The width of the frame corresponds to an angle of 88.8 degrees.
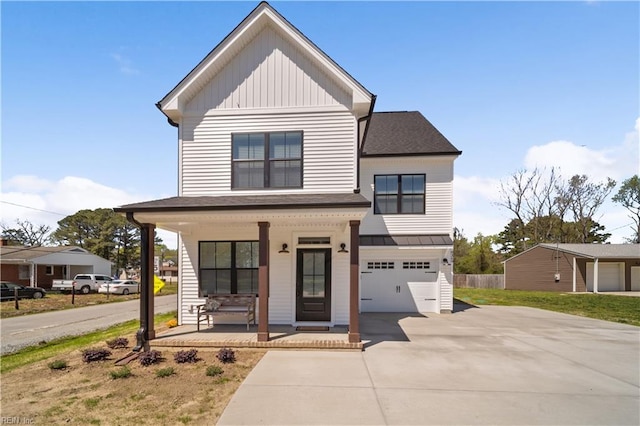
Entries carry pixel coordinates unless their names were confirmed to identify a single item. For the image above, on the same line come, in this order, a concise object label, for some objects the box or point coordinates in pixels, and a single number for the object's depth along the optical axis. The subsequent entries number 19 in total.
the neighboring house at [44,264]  28.38
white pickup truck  27.73
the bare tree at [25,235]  52.19
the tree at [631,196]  47.66
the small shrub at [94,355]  6.91
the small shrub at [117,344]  8.04
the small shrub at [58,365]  6.54
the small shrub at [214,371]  6.07
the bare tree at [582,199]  39.91
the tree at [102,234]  49.88
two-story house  9.79
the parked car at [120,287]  27.53
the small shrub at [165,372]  6.05
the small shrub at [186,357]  6.79
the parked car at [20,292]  21.42
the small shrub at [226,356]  6.79
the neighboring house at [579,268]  28.08
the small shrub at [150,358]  6.67
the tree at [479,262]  35.72
